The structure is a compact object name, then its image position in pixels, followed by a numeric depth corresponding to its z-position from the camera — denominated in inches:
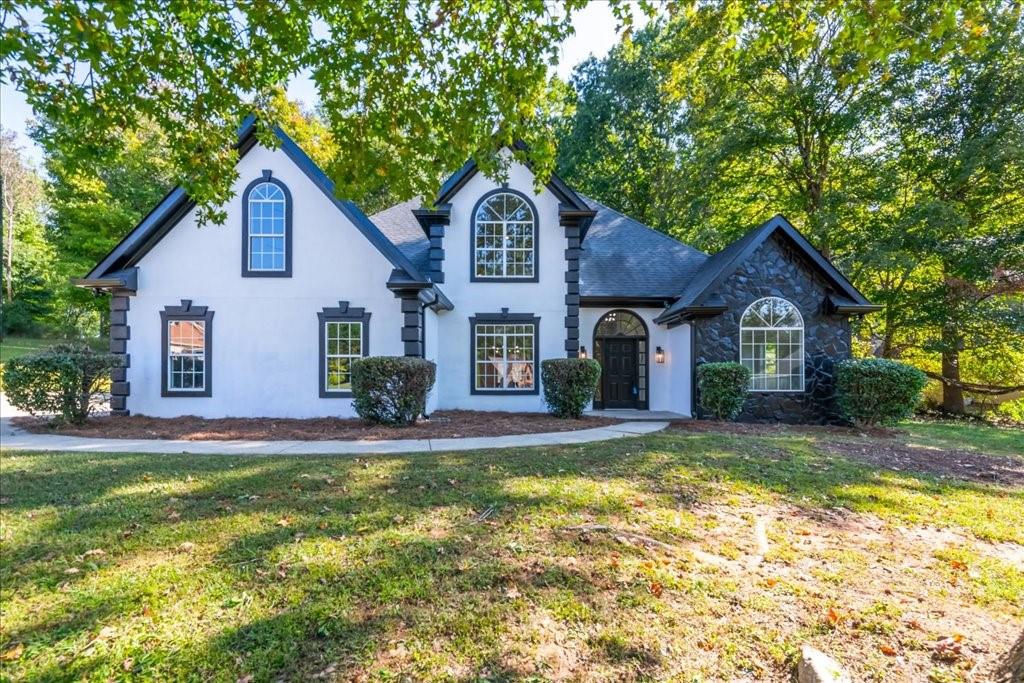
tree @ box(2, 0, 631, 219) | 238.7
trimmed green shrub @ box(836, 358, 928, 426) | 438.6
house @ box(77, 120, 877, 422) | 471.2
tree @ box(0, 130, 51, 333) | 1348.4
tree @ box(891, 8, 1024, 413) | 650.2
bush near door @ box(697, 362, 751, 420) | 461.4
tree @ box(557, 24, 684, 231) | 981.2
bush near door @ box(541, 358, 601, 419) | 462.9
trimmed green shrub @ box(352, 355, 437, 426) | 401.7
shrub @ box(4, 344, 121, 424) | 389.1
